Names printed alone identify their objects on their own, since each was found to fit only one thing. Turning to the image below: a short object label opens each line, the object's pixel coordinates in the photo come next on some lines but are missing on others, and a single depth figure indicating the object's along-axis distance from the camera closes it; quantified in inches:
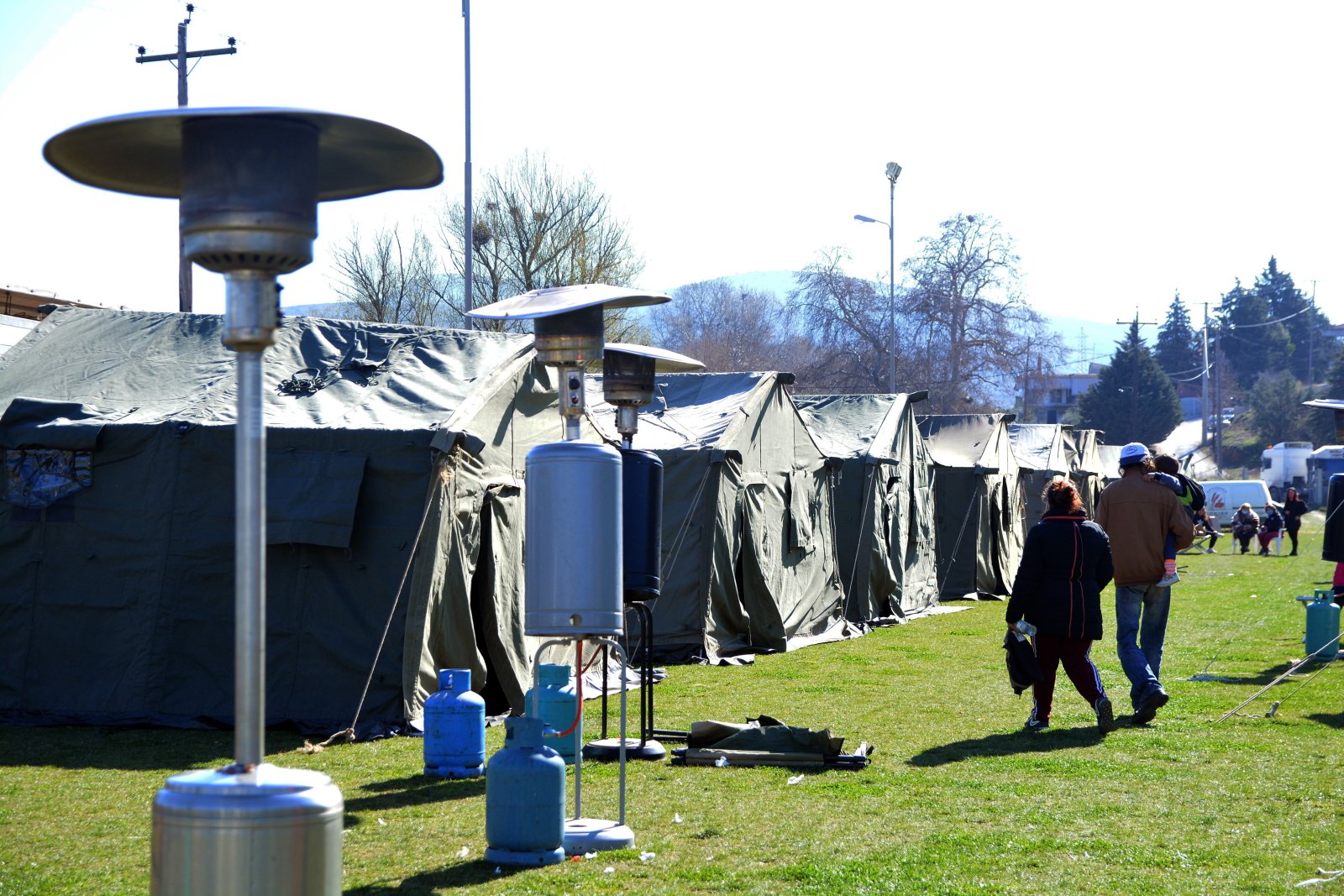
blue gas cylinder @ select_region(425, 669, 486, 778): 312.0
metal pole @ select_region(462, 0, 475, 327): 875.4
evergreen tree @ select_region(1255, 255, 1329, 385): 4101.9
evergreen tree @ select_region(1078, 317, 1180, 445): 3090.6
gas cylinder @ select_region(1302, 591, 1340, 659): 530.0
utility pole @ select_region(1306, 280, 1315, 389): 4037.9
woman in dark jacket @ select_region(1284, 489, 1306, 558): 1370.6
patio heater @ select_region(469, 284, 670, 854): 243.9
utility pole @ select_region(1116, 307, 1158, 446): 3085.6
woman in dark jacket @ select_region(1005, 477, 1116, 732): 374.6
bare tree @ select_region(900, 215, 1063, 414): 2080.5
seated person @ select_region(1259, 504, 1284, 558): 1387.4
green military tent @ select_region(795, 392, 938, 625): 722.2
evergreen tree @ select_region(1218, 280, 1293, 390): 3983.8
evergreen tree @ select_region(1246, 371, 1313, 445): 3191.4
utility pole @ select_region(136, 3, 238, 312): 839.1
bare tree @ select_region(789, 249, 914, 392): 2033.7
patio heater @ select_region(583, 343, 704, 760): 296.2
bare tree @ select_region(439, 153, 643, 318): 1334.9
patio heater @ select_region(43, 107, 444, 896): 128.7
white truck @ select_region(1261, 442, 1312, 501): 2332.7
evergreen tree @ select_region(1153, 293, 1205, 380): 3961.6
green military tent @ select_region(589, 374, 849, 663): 550.6
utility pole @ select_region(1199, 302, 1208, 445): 3193.9
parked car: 1847.9
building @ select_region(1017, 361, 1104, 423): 2827.3
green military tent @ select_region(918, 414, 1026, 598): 896.3
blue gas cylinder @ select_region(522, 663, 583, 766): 309.3
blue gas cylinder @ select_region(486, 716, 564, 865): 235.3
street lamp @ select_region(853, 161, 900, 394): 1267.2
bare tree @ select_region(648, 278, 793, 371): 2755.4
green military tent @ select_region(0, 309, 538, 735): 369.4
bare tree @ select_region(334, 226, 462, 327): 1373.0
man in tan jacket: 401.4
